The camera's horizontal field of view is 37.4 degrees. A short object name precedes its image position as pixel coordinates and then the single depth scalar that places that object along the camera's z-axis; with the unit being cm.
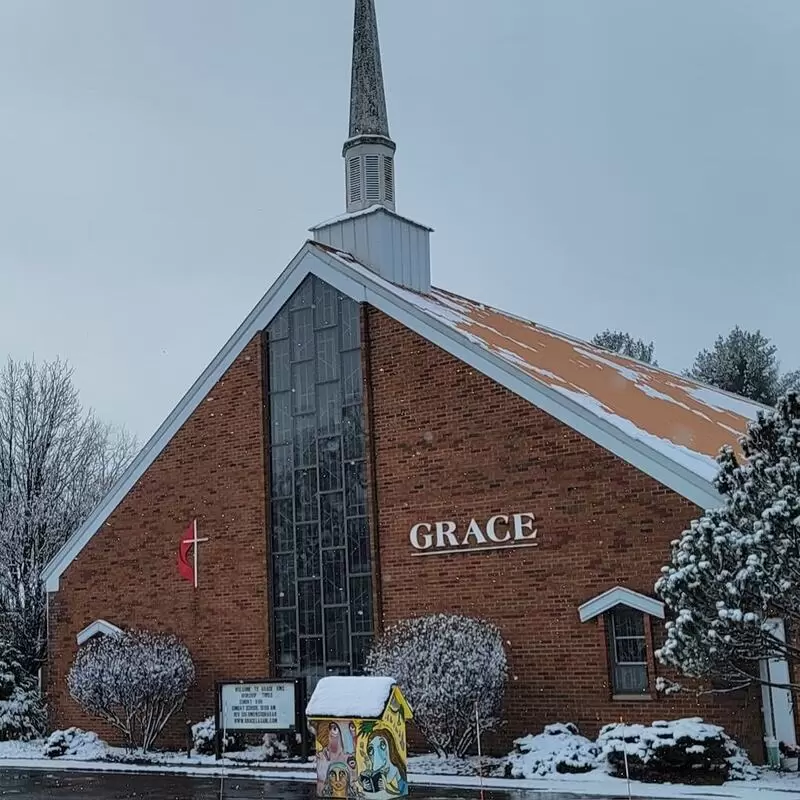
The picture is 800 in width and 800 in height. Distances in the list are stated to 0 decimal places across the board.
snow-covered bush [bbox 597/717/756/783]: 1594
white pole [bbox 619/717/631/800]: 1519
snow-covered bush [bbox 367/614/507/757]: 1802
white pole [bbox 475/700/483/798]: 1707
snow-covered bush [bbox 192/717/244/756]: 2094
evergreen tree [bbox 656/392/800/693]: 1383
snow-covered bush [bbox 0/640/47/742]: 2523
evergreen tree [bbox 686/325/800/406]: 5378
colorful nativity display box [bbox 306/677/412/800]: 1482
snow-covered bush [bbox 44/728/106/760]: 2267
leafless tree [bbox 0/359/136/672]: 3316
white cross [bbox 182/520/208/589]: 2345
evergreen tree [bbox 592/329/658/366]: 6438
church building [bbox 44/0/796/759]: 1830
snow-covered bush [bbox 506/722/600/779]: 1705
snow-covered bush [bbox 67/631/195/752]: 2177
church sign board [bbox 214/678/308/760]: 1967
